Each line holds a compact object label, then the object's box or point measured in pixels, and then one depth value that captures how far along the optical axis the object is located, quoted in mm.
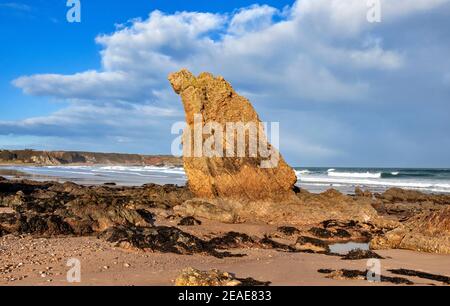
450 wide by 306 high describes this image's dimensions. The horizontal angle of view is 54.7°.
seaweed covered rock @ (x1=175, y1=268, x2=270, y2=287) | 6316
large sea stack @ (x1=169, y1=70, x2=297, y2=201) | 16047
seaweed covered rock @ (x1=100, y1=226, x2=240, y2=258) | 9703
